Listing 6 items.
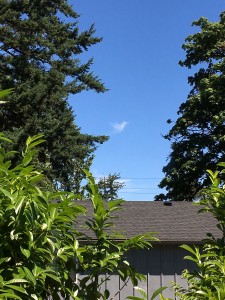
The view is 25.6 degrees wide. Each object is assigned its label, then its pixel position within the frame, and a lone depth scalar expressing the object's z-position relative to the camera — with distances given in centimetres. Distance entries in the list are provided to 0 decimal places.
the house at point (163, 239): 1194
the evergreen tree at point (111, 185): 5100
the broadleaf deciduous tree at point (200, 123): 2708
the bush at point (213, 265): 298
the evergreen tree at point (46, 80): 2523
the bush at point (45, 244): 265
